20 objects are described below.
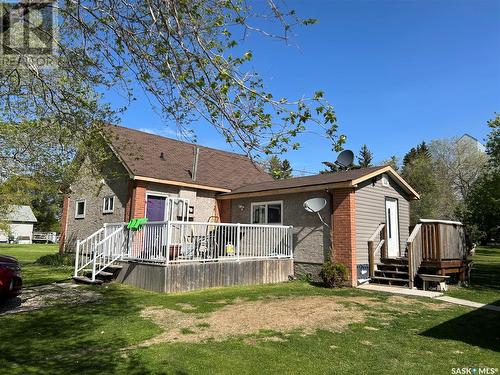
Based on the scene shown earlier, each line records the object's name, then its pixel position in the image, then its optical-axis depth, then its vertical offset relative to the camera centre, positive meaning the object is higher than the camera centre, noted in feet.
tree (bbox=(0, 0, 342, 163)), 14.42 +7.93
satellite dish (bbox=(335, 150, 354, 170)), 52.44 +10.34
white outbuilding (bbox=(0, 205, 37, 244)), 160.15 +3.29
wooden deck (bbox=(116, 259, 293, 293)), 37.01 -3.70
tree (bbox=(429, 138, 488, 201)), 145.69 +29.72
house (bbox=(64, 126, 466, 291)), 40.34 +1.89
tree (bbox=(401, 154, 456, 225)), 114.42 +14.82
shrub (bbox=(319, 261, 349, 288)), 41.91 -3.60
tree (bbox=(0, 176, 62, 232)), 52.39 +6.83
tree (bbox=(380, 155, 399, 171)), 146.82 +28.96
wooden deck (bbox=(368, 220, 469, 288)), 42.09 -1.73
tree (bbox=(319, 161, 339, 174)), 144.91 +27.55
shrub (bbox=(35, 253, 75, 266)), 61.46 -3.76
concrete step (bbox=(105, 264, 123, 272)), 42.88 -3.35
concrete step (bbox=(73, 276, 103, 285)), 40.31 -4.48
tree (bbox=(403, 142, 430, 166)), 167.12 +38.61
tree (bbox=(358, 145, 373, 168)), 175.94 +36.40
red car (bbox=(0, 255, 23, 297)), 28.27 -3.09
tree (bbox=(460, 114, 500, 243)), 63.72 +9.21
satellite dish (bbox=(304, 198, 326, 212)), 45.21 +3.91
